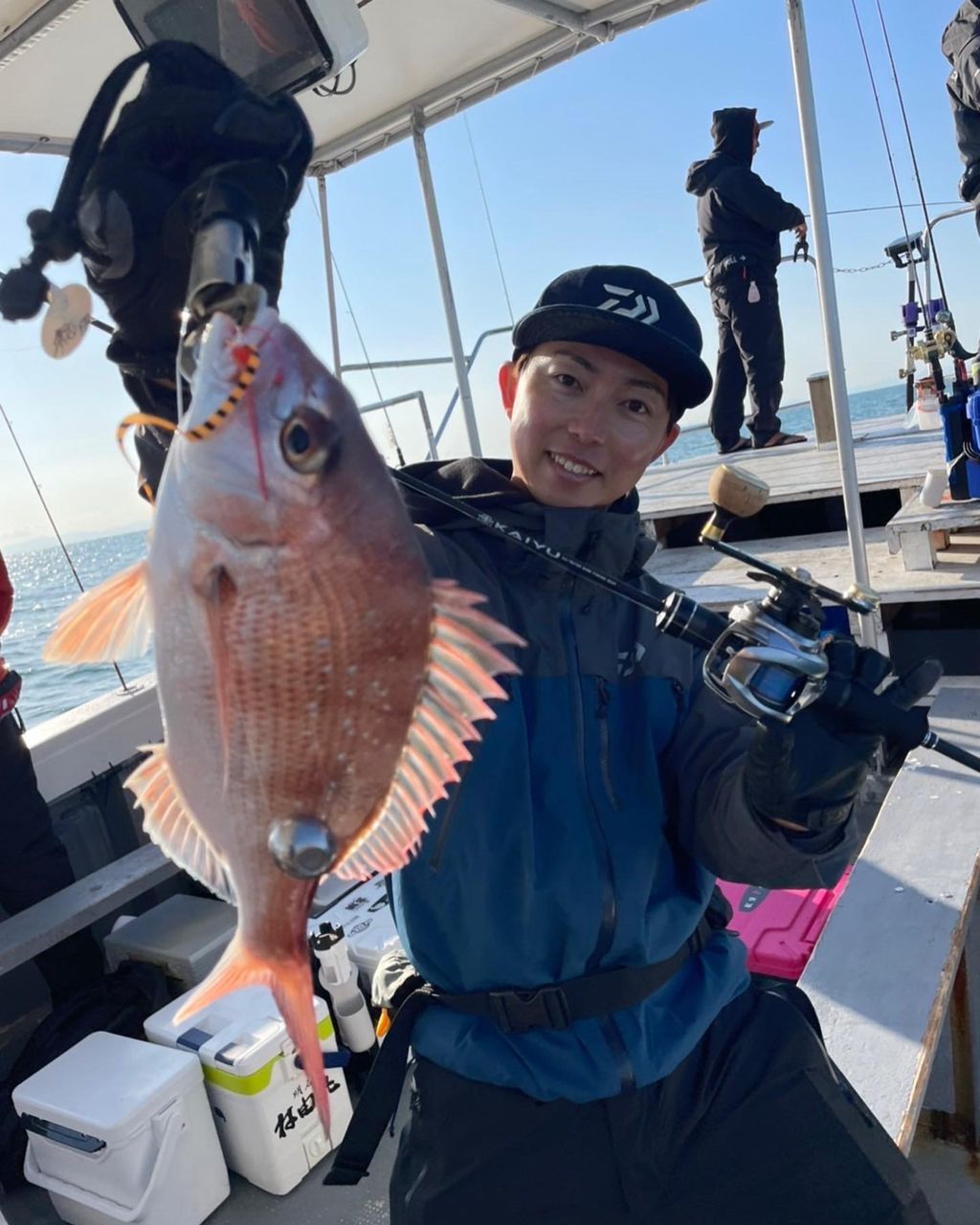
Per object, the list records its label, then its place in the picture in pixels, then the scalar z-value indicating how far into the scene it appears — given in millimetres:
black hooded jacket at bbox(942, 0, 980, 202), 4707
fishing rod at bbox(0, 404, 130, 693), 4508
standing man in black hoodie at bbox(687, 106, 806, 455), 7410
